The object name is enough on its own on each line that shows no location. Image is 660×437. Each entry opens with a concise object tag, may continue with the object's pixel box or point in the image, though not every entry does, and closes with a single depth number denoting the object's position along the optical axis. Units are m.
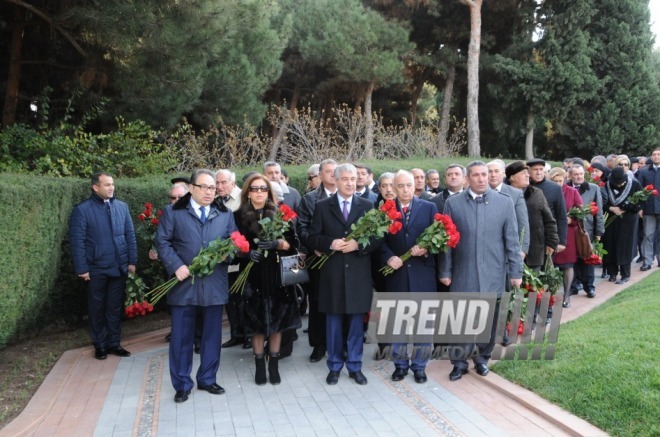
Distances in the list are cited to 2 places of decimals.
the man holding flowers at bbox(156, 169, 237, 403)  5.22
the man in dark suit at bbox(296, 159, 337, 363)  6.49
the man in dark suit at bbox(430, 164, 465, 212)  7.00
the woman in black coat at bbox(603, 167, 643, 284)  10.08
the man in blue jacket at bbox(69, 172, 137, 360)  6.44
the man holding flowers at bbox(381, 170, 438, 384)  5.79
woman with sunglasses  5.70
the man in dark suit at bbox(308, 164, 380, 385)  5.66
